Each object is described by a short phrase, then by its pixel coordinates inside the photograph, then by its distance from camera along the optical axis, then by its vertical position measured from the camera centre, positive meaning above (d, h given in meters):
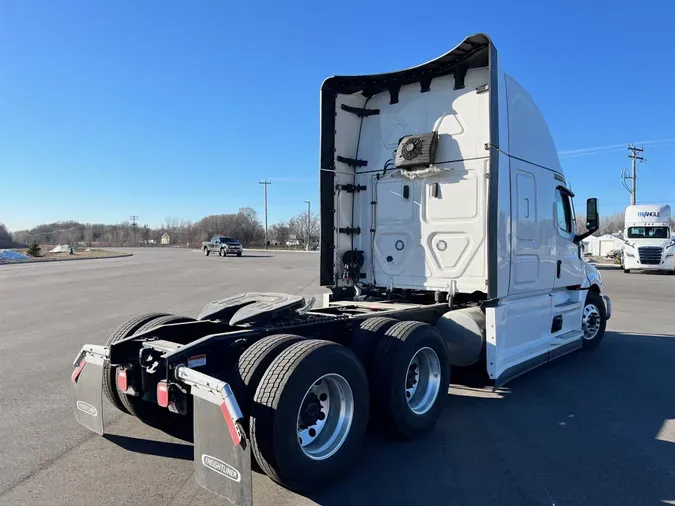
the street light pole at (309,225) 87.38 +3.47
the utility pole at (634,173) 46.44 +6.69
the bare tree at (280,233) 111.19 +2.46
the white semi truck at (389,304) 3.25 -0.71
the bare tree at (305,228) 88.75 +3.07
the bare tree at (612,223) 107.24 +4.34
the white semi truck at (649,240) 28.16 +0.11
